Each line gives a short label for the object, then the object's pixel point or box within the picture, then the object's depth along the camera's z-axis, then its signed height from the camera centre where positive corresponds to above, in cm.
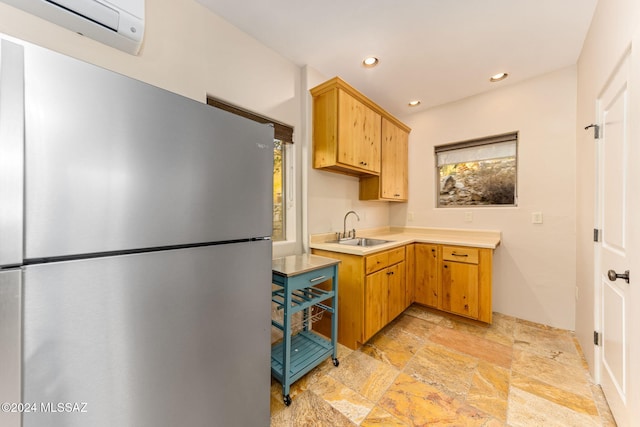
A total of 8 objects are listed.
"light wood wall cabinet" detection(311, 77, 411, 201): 218 +79
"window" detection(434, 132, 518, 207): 270 +52
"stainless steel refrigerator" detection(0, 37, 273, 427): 56 -12
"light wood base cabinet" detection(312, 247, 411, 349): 201 -76
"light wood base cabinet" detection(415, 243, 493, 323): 232 -71
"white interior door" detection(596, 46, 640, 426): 116 -15
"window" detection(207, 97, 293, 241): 223 +29
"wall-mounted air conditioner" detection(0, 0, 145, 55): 106 +96
